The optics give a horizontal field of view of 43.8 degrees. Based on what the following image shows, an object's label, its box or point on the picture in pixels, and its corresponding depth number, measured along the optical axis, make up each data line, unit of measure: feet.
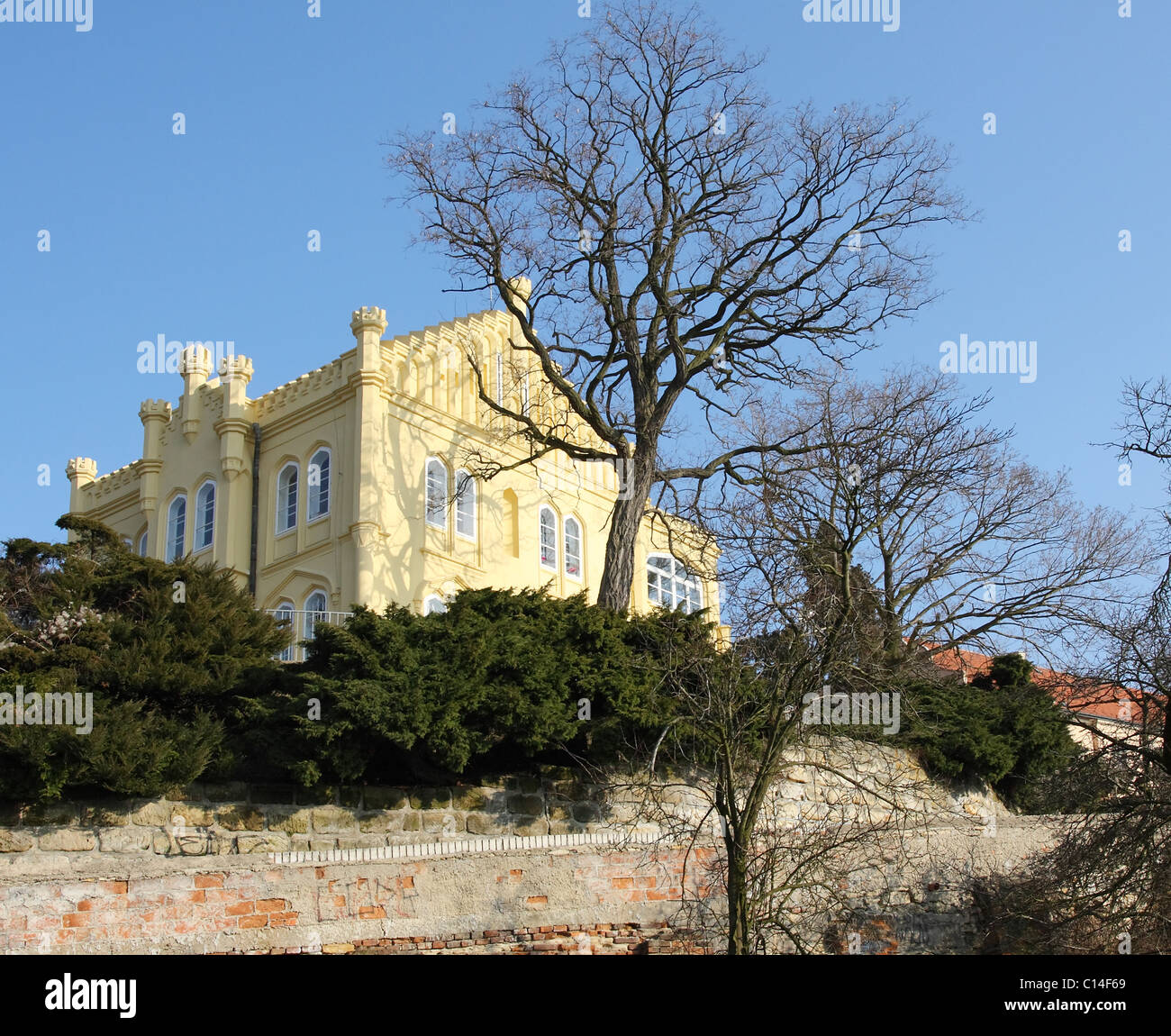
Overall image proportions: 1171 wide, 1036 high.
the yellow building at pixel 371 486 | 92.17
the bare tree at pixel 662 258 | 80.59
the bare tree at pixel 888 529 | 67.72
